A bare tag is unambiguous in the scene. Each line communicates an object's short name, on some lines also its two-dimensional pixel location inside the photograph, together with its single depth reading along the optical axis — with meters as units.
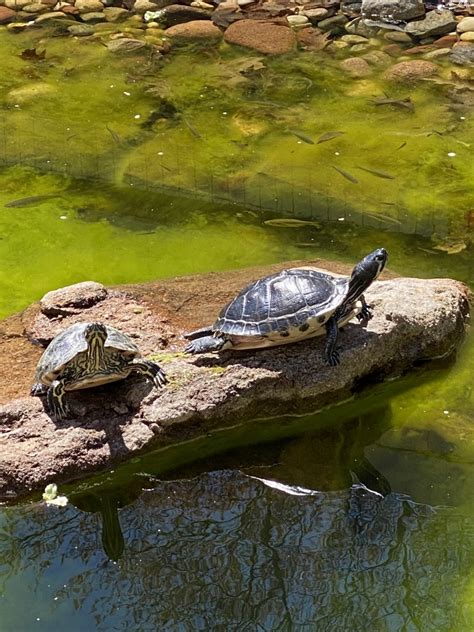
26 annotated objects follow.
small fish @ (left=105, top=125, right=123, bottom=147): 7.99
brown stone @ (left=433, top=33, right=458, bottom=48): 9.95
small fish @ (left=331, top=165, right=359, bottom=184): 7.25
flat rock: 4.27
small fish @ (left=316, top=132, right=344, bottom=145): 7.95
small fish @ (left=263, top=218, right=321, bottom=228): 6.67
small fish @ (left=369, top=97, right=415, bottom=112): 8.62
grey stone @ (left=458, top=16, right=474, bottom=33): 10.03
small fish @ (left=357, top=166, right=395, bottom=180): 7.32
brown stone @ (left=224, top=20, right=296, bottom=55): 10.02
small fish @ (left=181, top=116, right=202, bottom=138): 8.13
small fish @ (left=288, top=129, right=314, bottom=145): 7.95
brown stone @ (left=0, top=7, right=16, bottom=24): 10.89
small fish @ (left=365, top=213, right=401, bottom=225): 6.72
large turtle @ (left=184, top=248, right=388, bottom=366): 4.47
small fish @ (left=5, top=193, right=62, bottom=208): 6.93
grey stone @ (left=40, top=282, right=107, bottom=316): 5.29
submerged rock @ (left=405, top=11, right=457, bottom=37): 10.11
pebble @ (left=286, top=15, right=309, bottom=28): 10.55
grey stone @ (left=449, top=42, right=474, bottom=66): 9.57
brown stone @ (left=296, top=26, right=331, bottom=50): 10.11
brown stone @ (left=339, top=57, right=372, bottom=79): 9.41
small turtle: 4.23
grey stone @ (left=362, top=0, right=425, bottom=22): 10.40
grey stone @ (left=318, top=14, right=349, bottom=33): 10.47
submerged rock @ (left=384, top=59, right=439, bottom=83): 9.27
